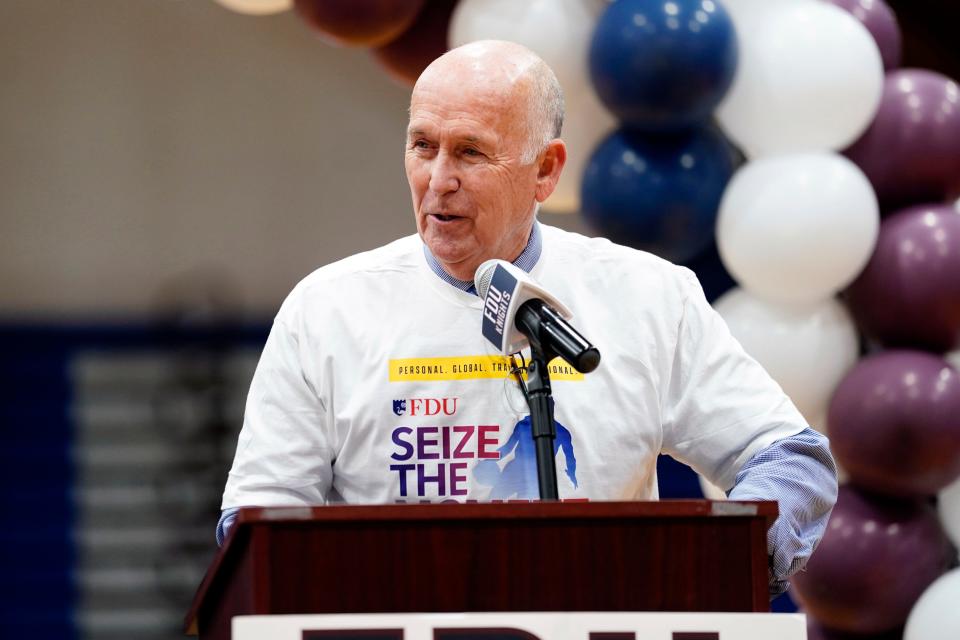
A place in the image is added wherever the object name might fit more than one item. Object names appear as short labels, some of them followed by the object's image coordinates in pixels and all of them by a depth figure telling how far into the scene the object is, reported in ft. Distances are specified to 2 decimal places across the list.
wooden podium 9.77
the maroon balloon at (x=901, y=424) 20.98
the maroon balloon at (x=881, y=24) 23.29
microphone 10.91
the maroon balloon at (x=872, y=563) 21.47
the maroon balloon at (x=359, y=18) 22.31
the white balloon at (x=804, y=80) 21.45
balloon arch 21.12
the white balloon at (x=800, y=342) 21.65
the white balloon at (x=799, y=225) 21.17
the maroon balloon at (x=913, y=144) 22.12
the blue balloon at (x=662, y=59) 20.86
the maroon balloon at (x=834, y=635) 22.39
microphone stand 10.80
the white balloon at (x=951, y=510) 21.98
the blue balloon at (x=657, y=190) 21.30
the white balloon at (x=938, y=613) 20.76
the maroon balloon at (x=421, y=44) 23.77
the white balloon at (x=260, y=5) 23.59
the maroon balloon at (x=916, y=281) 21.42
